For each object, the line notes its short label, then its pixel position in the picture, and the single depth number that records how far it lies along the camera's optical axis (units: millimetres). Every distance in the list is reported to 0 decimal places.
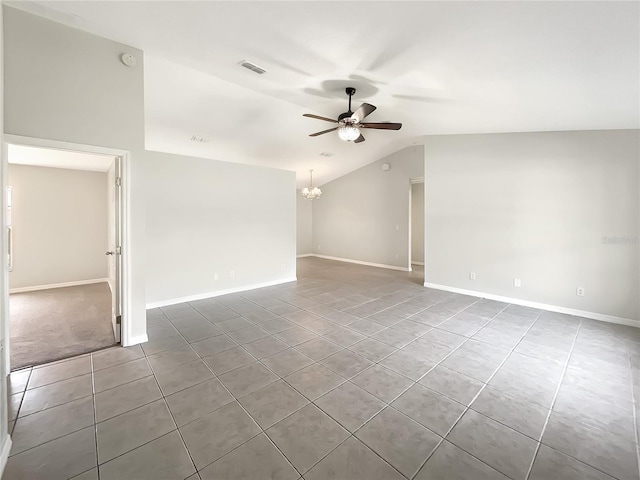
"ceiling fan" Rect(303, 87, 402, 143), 3674
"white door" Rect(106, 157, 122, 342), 3117
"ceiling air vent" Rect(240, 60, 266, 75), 3189
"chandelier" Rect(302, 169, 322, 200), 8055
